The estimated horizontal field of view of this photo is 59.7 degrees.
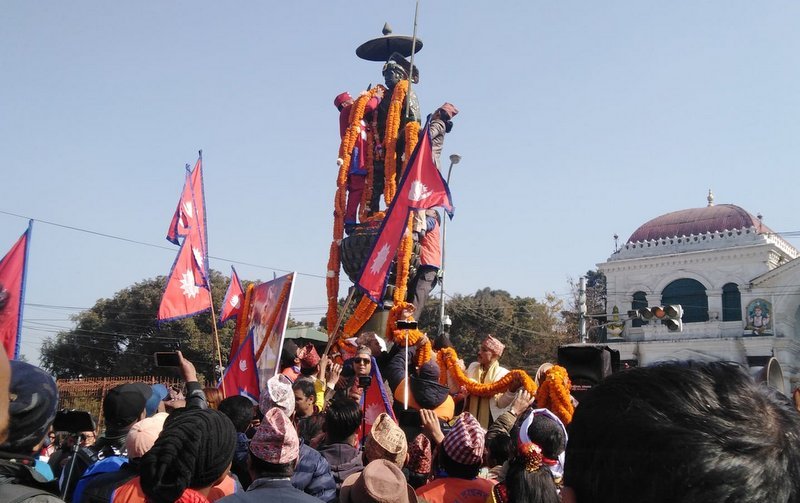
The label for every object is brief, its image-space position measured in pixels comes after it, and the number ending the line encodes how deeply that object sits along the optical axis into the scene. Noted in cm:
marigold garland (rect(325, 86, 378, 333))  1345
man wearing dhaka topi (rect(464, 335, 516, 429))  671
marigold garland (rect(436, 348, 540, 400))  621
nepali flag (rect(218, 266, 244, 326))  1209
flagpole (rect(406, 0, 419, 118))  1335
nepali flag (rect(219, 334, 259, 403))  723
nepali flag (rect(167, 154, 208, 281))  1012
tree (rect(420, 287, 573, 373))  3338
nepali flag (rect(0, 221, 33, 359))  705
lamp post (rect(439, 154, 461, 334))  1931
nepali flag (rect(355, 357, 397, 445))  564
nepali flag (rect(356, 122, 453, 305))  824
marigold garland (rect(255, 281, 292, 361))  799
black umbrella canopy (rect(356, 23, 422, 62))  1484
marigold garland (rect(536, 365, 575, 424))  584
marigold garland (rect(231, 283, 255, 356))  1007
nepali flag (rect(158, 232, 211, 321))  942
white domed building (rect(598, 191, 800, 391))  2962
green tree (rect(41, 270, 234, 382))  3138
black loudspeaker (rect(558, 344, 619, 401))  837
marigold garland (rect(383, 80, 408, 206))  1312
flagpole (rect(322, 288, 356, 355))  788
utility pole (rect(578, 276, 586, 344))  1674
